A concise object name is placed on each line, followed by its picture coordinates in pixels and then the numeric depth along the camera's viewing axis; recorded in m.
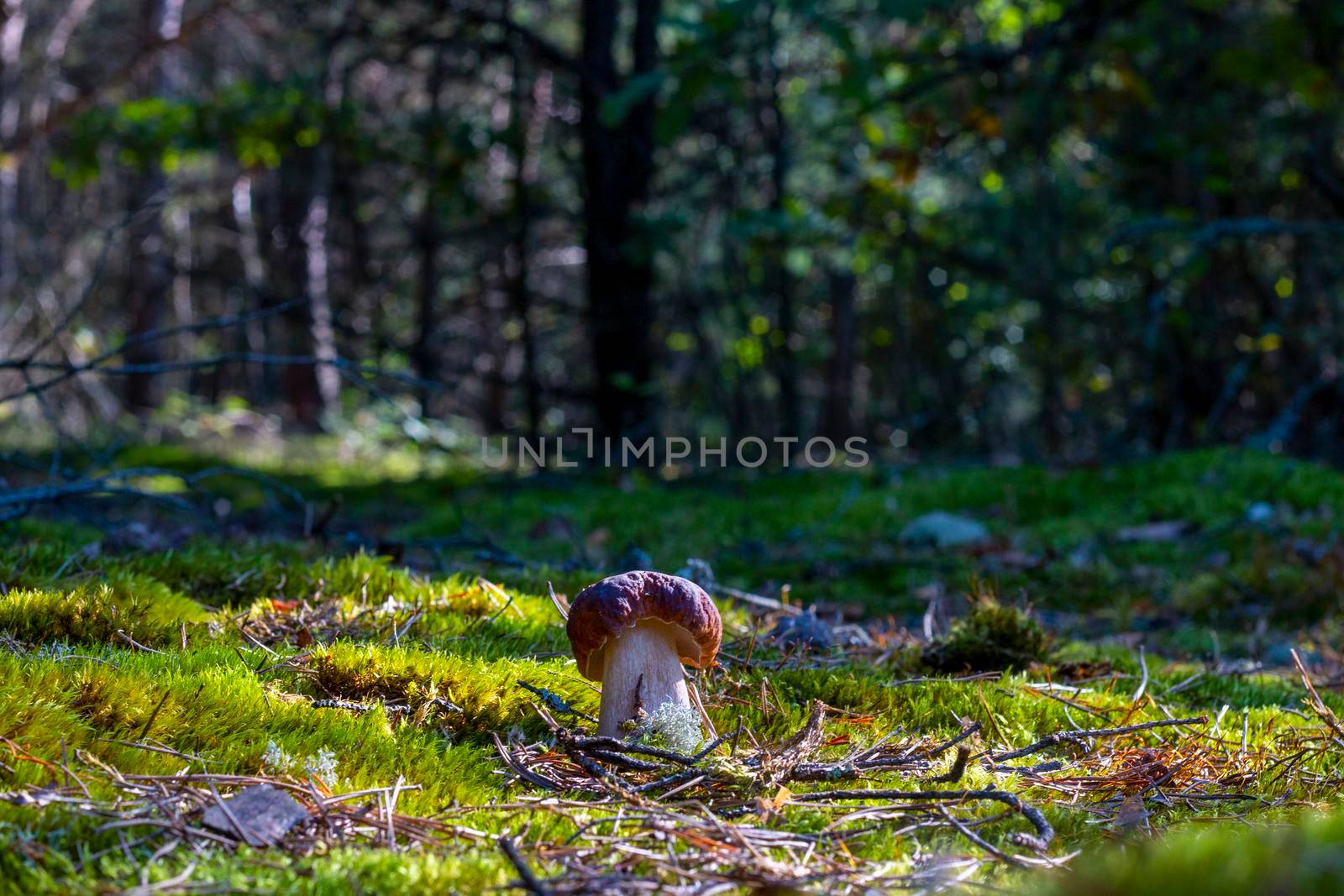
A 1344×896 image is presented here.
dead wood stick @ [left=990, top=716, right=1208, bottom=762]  2.11
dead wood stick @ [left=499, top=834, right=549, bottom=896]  1.34
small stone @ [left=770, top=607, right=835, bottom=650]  3.04
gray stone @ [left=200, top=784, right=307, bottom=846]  1.55
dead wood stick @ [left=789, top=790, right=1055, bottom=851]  1.70
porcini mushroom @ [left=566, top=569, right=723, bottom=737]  2.15
